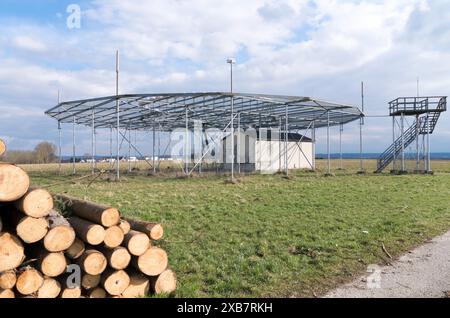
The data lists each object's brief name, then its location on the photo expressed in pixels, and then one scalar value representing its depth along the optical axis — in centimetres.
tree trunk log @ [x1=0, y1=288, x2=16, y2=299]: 383
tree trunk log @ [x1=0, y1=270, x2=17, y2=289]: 385
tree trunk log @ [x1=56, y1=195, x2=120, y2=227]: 459
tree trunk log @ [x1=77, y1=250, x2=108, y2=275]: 427
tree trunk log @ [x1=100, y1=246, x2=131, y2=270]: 442
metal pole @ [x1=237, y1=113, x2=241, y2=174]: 2812
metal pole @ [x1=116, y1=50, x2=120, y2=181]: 2008
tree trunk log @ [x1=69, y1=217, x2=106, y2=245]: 444
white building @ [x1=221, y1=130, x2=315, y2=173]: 3020
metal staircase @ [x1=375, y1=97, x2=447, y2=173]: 2770
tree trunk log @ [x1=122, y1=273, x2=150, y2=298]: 453
